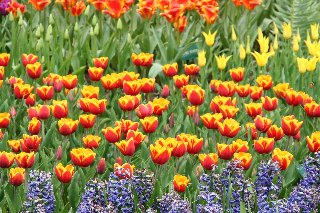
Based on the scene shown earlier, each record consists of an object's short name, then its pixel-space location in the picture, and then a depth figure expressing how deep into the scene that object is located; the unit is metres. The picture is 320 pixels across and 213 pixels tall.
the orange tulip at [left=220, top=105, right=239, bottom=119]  7.55
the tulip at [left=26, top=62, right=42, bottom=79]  8.31
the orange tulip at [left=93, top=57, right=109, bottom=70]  8.89
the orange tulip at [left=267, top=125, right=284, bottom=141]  7.16
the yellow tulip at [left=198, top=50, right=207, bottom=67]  9.20
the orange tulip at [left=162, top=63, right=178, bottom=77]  8.80
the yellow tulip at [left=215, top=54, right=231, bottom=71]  9.25
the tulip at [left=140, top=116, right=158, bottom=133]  7.13
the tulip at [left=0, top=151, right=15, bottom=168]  6.42
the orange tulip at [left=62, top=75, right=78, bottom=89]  8.12
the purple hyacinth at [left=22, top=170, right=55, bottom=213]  5.85
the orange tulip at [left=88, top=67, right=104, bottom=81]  8.56
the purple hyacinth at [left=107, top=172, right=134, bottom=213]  5.89
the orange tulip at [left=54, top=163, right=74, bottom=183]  6.27
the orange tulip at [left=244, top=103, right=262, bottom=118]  7.60
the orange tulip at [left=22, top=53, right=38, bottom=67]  8.71
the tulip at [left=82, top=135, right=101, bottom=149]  6.90
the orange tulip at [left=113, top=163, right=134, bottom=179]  6.01
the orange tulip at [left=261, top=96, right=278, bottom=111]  7.75
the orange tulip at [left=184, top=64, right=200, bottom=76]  9.06
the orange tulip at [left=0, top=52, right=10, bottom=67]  8.81
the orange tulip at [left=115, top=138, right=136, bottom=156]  6.55
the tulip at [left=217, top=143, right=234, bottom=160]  6.57
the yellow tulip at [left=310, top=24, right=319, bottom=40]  9.85
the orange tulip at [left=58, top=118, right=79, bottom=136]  7.05
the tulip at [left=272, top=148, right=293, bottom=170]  6.65
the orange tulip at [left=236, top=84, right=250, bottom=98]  8.22
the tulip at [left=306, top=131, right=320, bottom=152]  6.85
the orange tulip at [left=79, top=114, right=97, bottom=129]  7.28
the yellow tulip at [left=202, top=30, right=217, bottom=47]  9.90
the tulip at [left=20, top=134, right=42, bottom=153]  6.74
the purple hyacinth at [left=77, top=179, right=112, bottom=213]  5.63
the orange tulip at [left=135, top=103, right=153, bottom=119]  7.52
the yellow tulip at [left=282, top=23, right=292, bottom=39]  9.92
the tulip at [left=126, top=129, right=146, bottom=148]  6.78
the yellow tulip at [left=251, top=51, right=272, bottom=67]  9.15
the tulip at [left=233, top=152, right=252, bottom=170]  6.49
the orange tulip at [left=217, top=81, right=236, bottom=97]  8.13
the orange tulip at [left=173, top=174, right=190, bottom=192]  6.16
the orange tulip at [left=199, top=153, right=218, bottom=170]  6.42
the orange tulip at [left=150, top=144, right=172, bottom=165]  6.31
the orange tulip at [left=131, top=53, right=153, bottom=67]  9.01
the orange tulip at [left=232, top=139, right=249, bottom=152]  6.72
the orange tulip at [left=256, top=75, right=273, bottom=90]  8.52
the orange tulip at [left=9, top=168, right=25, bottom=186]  6.16
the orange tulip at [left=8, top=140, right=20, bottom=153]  6.89
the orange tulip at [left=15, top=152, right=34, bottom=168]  6.38
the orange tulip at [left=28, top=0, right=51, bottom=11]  10.61
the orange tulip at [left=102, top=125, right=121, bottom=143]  6.81
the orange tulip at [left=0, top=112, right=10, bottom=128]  7.36
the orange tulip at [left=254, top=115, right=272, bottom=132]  7.20
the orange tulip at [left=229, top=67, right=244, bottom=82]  8.70
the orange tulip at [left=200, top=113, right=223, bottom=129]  7.20
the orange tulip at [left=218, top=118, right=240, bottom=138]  6.99
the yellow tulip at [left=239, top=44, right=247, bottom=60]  9.48
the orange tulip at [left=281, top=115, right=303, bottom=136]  7.08
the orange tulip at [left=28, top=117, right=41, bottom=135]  7.07
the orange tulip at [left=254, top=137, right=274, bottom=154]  6.79
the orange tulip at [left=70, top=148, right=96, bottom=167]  6.47
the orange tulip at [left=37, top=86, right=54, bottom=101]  7.86
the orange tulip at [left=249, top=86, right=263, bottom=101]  8.08
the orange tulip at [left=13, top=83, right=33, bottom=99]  7.92
